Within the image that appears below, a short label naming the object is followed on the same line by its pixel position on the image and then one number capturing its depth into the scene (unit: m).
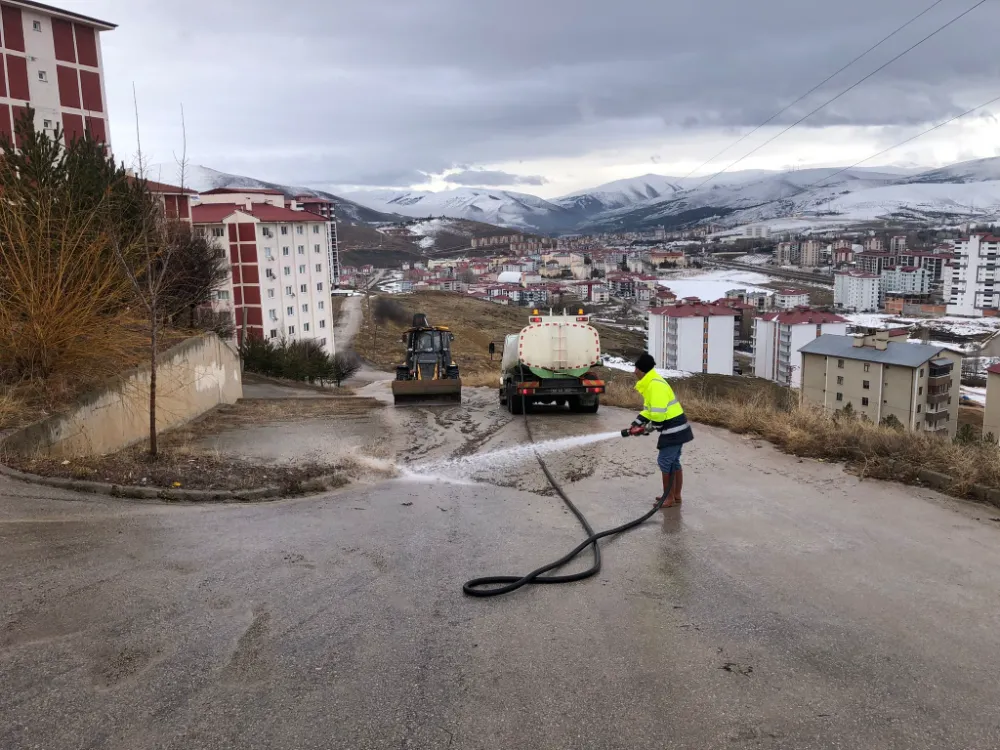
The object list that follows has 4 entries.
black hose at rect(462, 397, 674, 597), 5.43
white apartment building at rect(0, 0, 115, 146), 42.66
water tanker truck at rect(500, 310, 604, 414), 16.34
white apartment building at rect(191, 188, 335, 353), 58.38
